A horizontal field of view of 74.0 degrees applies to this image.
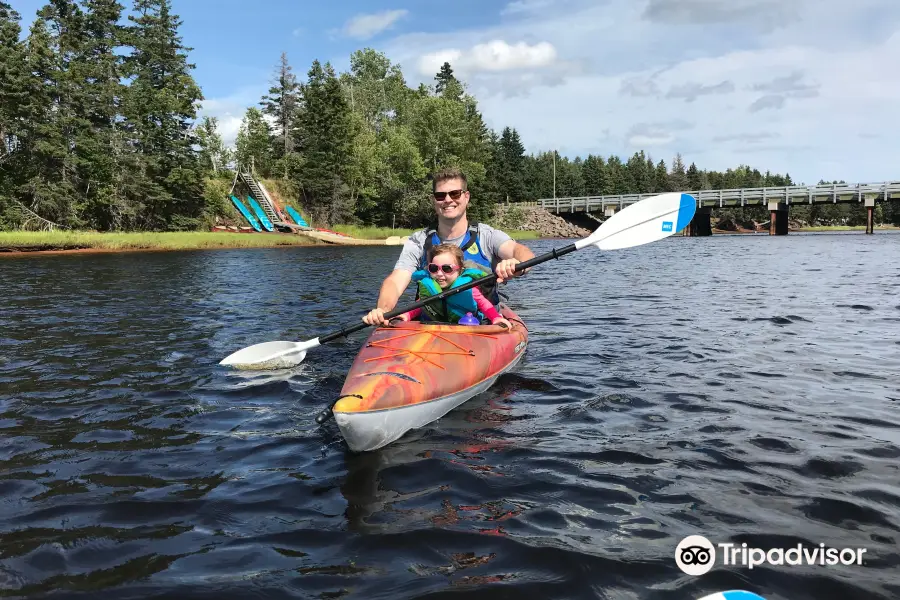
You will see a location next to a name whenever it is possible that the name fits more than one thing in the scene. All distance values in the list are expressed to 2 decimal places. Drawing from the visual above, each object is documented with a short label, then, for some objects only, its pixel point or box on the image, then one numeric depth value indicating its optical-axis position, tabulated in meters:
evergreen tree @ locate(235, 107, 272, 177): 57.31
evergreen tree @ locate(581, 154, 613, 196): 89.31
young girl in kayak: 5.71
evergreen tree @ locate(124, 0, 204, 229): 39.41
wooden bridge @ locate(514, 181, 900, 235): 49.38
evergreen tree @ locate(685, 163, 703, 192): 99.25
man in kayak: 5.92
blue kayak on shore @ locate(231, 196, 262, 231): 44.47
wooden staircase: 46.28
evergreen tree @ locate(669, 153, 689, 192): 94.59
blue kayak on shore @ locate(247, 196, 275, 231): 43.69
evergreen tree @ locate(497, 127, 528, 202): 68.81
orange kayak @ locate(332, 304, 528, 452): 4.11
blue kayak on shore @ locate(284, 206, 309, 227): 46.56
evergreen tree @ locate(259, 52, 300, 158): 59.69
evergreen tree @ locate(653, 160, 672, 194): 93.03
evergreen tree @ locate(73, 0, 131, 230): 37.38
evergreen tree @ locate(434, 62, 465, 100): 73.31
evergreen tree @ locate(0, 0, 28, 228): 32.59
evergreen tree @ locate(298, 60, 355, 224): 46.31
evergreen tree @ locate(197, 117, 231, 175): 75.38
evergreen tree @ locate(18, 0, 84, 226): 34.00
